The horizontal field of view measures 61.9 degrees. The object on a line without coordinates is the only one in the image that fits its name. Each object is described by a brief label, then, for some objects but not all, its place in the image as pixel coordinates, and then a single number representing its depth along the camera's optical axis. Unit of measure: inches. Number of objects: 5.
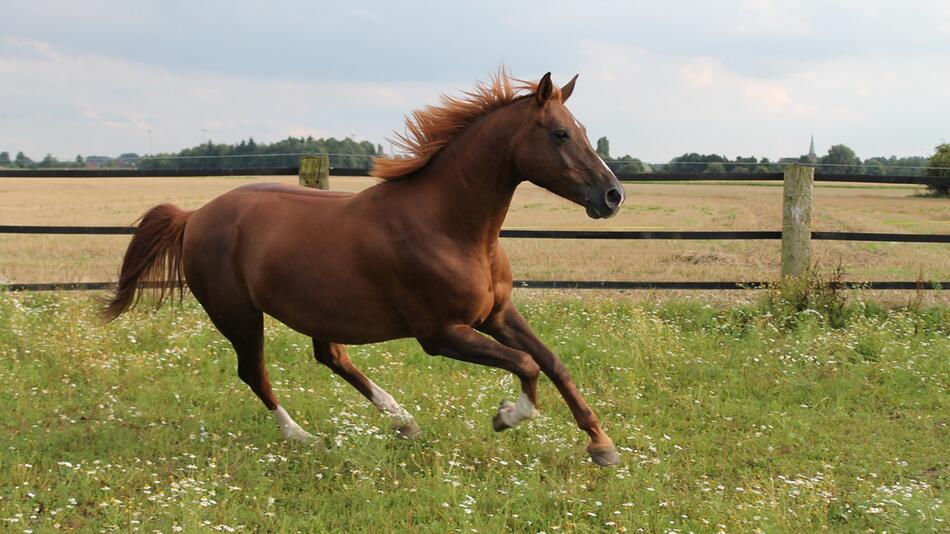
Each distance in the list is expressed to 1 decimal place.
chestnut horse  157.8
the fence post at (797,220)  319.0
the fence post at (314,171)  332.8
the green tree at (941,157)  1084.5
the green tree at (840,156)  1054.4
